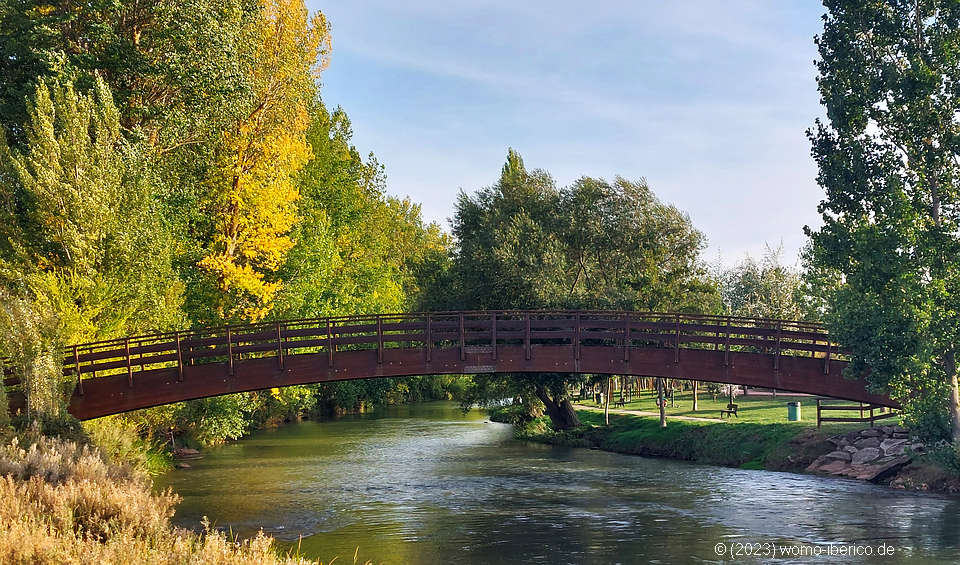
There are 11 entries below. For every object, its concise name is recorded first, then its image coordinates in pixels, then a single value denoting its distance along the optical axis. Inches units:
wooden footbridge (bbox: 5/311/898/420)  1186.0
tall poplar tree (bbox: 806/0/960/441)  1117.7
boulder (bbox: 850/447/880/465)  1332.4
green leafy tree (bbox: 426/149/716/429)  1764.3
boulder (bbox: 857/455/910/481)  1261.1
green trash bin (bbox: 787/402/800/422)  1651.1
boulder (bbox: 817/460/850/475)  1336.1
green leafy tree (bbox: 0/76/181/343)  1177.4
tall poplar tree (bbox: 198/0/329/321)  1567.4
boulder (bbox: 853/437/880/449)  1374.3
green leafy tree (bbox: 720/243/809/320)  2628.0
